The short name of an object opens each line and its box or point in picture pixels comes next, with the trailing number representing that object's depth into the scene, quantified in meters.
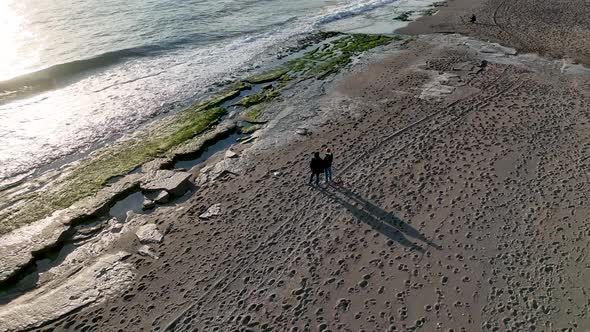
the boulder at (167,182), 16.91
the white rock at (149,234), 14.53
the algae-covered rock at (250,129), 21.43
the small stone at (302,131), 20.69
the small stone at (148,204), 16.33
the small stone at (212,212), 15.46
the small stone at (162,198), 16.53
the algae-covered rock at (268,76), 27.86
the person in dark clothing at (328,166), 16.16
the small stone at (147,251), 13.89
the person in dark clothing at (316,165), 15.96
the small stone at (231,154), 19.19
